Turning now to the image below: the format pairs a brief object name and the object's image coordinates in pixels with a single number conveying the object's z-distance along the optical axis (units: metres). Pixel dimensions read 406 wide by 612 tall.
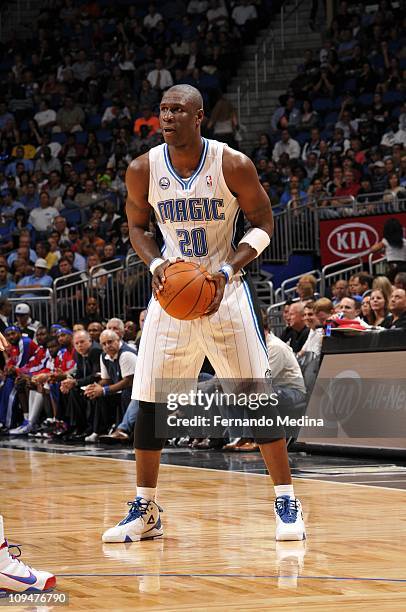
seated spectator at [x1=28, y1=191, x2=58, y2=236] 19.78
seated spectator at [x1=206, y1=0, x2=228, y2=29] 23.05
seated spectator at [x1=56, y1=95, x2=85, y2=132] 22.50
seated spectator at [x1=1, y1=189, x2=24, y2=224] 20.19
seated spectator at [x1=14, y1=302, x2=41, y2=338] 15.57
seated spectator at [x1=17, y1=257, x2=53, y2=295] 17.06
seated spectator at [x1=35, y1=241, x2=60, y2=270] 17.95
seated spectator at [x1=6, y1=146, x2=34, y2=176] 21.58
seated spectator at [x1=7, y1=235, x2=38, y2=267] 18.31
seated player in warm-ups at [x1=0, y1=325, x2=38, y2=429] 14.67
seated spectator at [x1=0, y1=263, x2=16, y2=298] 17.20
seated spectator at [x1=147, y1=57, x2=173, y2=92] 22.27
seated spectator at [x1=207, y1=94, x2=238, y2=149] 20.20
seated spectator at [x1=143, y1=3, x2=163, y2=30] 23.78
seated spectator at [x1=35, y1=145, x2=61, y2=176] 21.52
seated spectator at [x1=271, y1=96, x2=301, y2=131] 20.00
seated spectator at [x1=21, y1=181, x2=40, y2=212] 20.44
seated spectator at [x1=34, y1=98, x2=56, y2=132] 22.69
